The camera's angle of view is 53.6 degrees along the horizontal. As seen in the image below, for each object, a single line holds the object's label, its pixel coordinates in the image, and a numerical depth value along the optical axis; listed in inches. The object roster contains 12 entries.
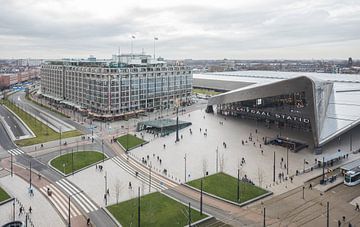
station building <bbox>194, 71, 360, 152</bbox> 2388.9
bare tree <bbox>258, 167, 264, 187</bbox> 1861.5
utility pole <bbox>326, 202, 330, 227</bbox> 1360.7
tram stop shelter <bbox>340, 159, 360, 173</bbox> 1946.6
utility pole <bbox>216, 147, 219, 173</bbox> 2071.9
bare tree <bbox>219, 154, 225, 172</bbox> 2086.5
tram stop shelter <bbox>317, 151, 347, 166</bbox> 2162.8
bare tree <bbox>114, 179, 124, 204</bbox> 1639.8
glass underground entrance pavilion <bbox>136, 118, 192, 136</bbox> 3084.9
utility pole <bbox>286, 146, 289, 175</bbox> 2060.5
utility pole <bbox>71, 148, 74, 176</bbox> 2089.6
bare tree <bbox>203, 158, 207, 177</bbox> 2018.0
